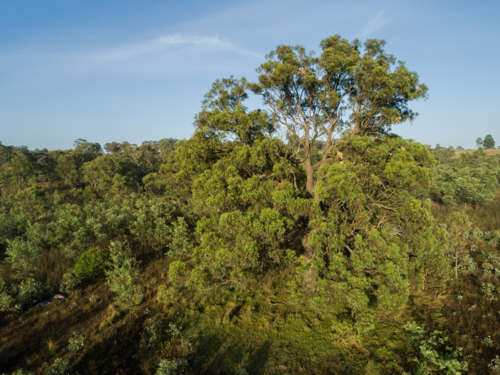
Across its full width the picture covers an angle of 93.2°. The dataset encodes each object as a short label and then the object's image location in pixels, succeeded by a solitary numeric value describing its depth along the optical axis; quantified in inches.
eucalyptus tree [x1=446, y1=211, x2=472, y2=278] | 555.8
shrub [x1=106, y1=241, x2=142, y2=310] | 481.4
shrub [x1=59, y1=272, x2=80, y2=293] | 578.2
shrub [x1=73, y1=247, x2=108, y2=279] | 612.1
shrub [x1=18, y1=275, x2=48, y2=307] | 510.9
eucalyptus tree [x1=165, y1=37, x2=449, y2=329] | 358.6
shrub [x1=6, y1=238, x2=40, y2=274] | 558.9
